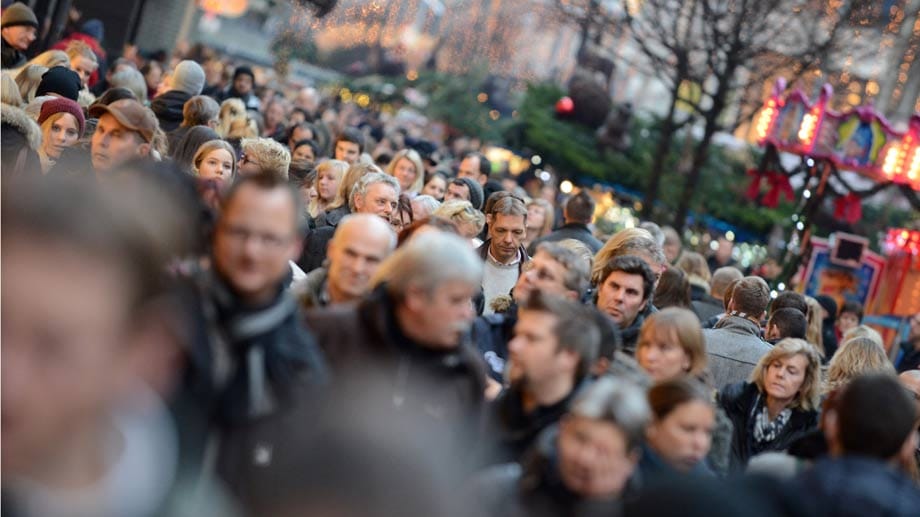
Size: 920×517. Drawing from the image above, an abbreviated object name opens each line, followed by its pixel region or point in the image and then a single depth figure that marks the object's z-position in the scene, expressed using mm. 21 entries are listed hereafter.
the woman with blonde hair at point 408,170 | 23400
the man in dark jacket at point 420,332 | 8997
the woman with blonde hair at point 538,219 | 23576
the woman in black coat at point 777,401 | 14430
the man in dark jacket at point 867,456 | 8496
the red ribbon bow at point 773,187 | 41543
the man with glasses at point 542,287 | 12479
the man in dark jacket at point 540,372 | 9796
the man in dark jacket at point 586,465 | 8584
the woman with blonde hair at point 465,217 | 16558
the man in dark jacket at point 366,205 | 16219
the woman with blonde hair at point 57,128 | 15474
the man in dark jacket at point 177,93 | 21625
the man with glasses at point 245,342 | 7642
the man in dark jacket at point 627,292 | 14525
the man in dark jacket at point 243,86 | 29776
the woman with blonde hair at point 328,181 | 19200
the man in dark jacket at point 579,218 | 21774
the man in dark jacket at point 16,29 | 23536
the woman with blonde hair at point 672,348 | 12418
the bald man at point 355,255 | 10325
